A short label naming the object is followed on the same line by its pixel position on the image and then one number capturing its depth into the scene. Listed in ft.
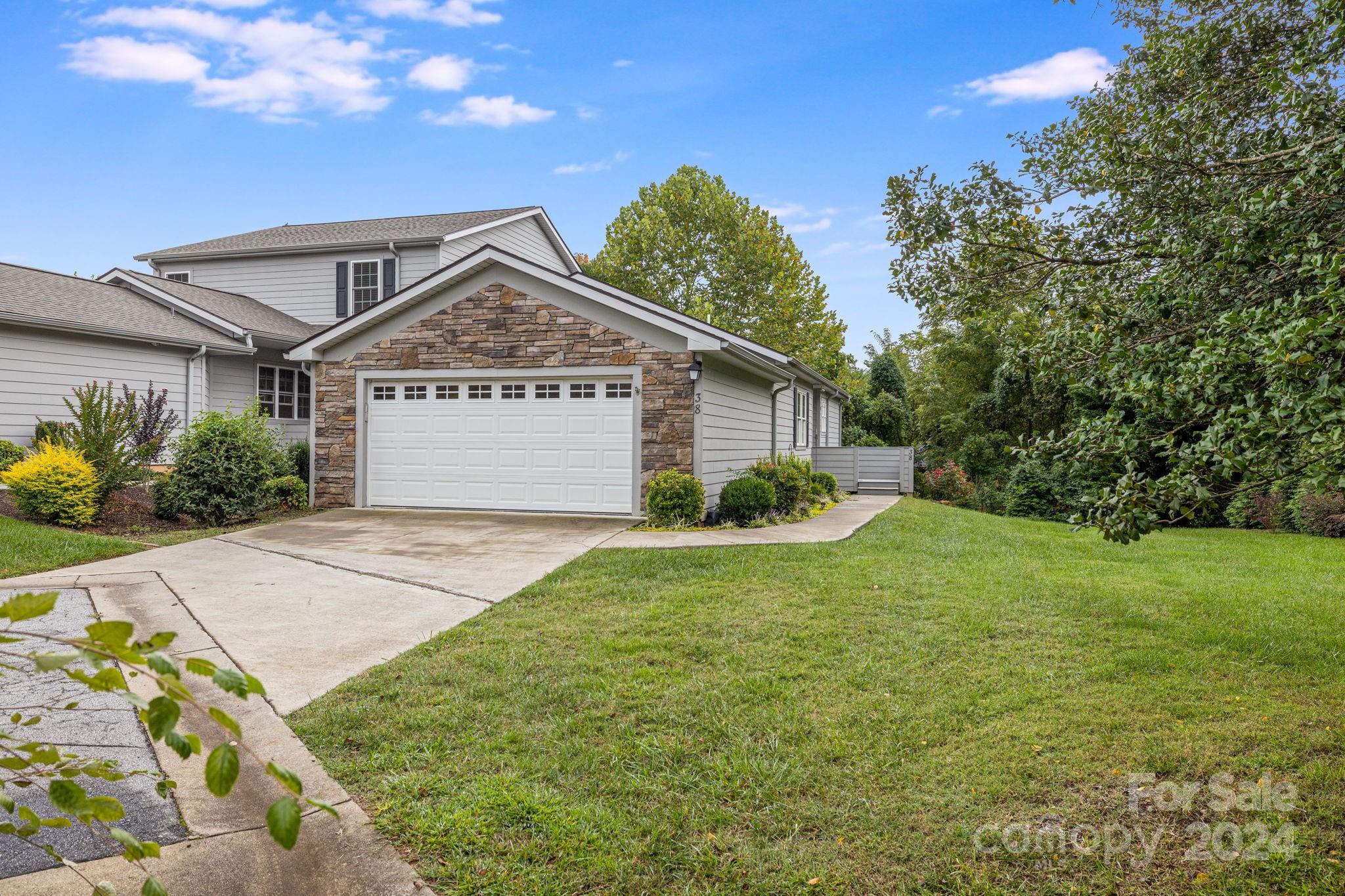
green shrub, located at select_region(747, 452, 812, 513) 42.75
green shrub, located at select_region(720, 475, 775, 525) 38.17
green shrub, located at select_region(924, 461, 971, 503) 61.36
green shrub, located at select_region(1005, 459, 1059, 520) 51.37
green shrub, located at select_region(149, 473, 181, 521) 36.27
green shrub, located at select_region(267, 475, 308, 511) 40.93
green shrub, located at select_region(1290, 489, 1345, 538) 39.73
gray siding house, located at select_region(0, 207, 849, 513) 38.17
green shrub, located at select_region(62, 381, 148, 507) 35.65
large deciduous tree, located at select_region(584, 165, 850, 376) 97.40
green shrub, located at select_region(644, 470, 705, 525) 35.94
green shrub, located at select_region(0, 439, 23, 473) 39.24
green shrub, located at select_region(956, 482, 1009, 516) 56.44
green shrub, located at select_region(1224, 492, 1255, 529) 45.37
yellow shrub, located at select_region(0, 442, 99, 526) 32.32
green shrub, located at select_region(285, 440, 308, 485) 43.98
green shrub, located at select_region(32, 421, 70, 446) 39.58
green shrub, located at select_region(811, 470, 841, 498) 52.65
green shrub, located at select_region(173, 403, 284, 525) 36.32
